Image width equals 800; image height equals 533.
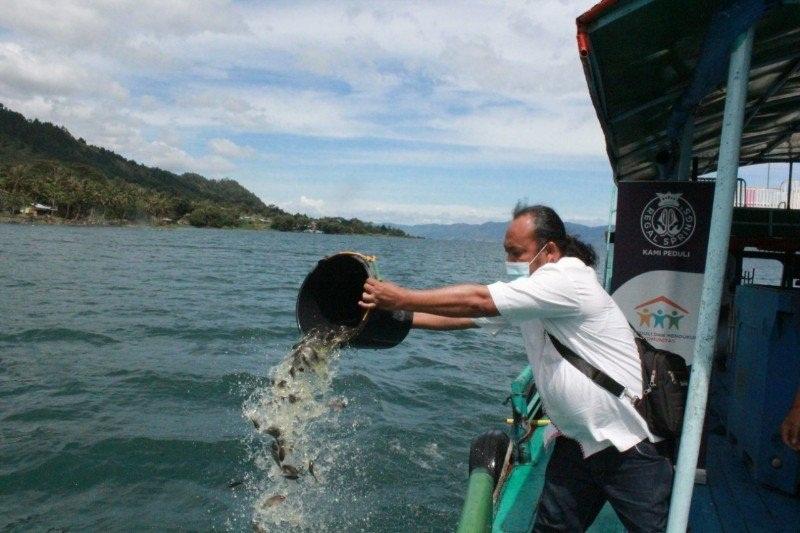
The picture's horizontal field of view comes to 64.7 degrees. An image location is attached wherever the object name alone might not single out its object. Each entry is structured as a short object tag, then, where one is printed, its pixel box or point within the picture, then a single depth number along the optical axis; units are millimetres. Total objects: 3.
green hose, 3262
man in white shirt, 2646
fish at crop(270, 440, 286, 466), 5664
